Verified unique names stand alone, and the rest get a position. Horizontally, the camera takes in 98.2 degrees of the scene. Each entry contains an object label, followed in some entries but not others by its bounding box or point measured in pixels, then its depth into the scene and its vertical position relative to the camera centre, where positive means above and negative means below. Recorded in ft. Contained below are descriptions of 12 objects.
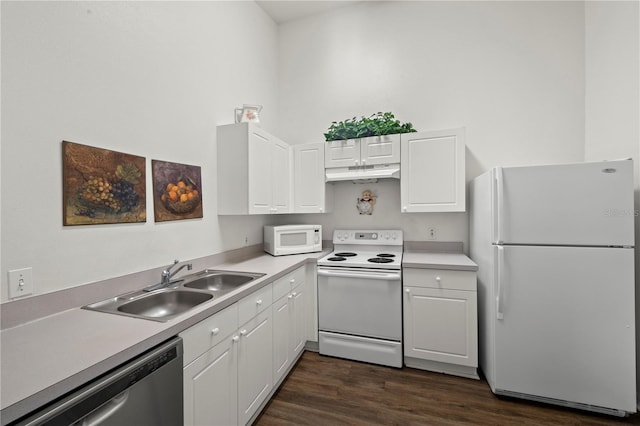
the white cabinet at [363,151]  8.89 +1.99
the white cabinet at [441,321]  7.30 -2.99
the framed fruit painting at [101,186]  4.36 +0.49
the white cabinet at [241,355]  4.20 -2.71
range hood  8.80 +1.28
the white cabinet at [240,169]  7.57 +1.22
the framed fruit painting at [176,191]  5.92 +0.52
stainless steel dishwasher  2.55 -1.97
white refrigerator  5.75 -1.66
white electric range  7.84 -2.84
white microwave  9.13 -0.92
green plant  9.01 +2.76
